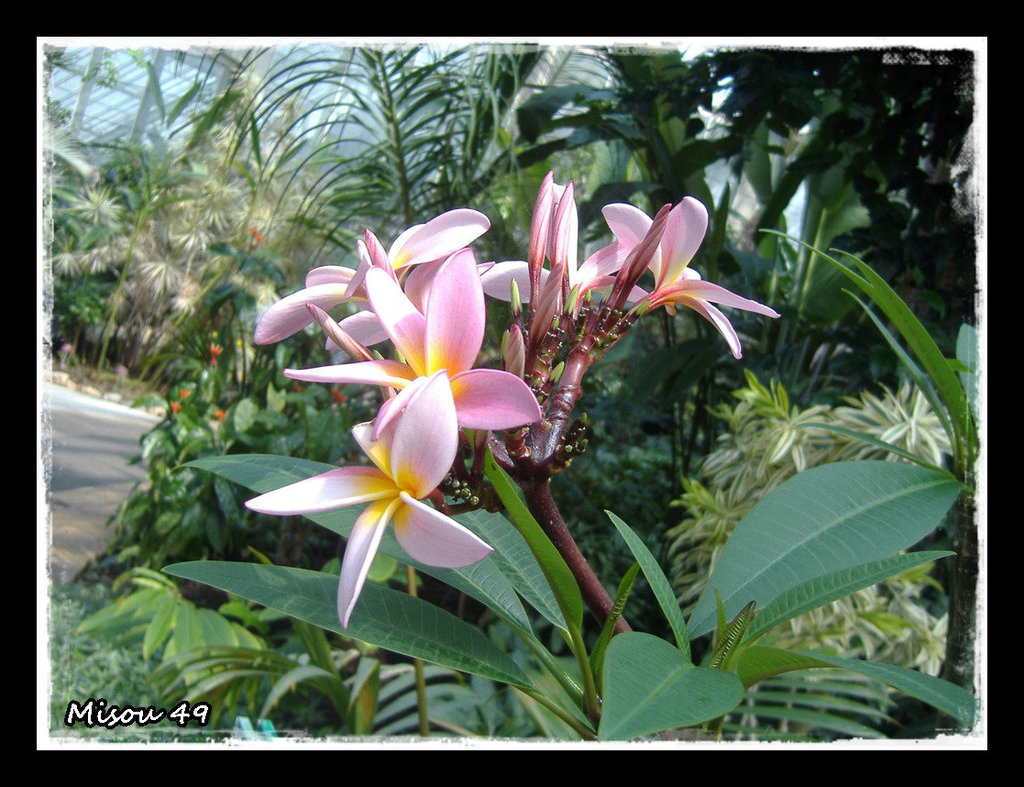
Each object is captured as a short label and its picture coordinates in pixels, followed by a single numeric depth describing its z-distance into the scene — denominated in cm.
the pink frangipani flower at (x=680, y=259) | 27
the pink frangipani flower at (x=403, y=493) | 18
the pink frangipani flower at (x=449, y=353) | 19
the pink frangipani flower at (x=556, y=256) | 28
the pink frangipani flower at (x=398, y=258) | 26
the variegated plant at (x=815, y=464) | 89
